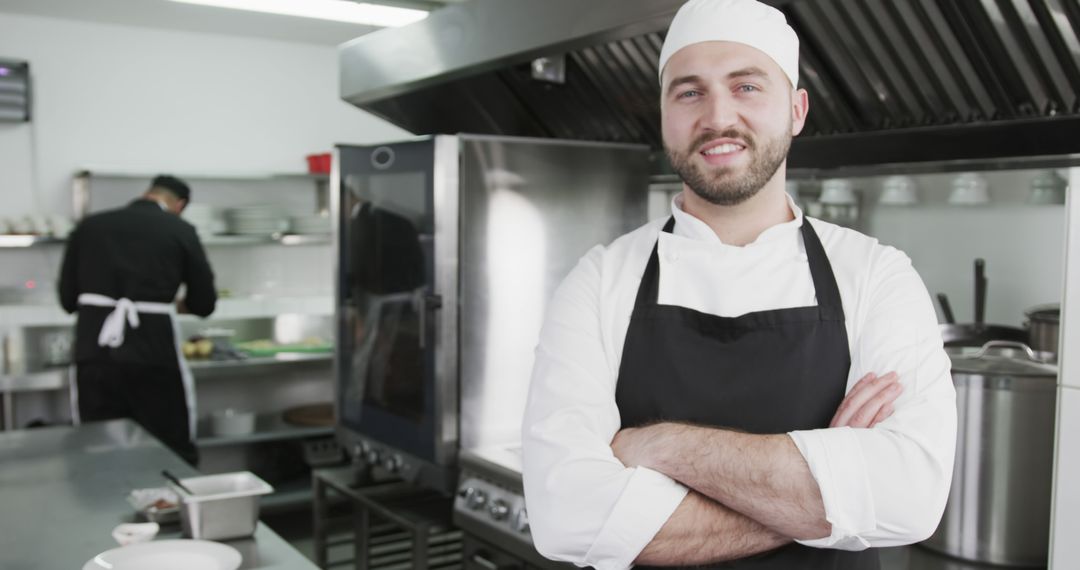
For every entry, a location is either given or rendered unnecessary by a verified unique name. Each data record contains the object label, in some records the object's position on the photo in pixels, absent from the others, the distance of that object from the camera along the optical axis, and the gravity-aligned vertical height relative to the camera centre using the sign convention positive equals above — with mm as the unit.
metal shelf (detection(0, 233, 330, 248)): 5562 -62
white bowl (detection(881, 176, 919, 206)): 2783 +128
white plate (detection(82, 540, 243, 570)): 1903 -650
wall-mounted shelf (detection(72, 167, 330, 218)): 5836 +330
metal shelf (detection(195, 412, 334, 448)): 5559 -1186
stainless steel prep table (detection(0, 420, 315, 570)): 2102 -709
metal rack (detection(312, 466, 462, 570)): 3101 -985
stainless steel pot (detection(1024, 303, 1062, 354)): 2267 -215
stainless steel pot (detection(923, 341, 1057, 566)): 2059 -479
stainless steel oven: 3045 -100
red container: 6305 +445
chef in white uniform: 1454 -229
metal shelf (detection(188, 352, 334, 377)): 5516 -762
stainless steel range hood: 2139 +447
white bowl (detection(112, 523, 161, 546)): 2076 -652
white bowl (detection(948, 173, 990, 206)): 2611 +123
